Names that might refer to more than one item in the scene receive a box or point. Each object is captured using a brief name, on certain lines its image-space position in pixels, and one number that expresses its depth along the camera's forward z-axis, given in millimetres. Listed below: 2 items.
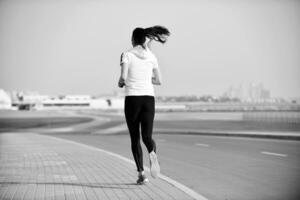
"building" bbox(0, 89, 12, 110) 190125
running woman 6766
